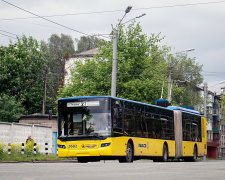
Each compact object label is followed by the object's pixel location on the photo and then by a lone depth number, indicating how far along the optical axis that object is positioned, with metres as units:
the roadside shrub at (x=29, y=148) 27.58
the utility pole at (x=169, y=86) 41.56
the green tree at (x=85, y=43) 85.50
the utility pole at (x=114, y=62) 27.70
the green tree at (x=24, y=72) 59.78
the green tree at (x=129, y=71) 45.25
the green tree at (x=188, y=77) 61.28
